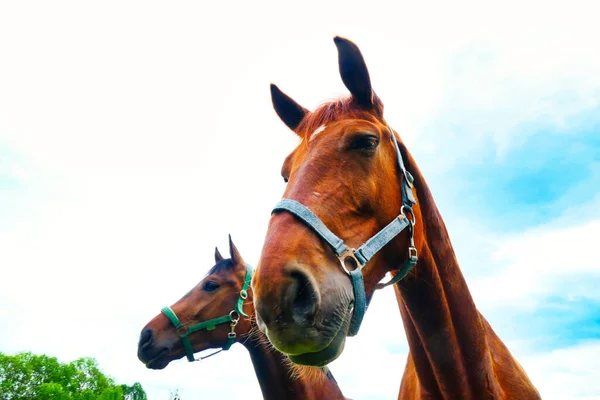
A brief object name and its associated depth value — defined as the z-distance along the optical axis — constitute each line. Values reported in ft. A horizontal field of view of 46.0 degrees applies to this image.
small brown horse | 10.29
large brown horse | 4.10
